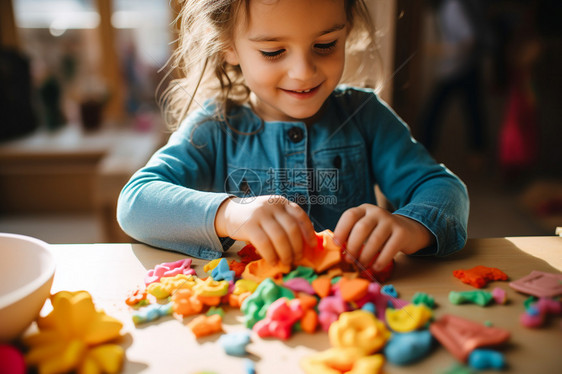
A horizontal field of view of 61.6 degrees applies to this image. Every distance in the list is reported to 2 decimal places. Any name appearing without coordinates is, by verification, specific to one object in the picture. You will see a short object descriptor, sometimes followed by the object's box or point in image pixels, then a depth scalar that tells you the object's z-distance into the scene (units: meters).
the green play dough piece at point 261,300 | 0.48
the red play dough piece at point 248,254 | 0.61
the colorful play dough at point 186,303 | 0.49
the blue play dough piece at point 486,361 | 0.40
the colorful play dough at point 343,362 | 0.40
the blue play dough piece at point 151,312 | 0.48
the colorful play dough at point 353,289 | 0.47
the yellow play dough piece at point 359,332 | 0.42
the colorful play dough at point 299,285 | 0.51
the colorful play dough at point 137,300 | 0.51
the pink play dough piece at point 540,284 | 0.51
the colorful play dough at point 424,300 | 0.50
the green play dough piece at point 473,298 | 0.50
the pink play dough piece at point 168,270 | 0.56
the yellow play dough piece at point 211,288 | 0.51
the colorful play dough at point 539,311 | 0.46
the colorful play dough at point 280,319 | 0.45
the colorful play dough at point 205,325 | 0.46
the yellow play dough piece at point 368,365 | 0.40
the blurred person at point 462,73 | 2.67
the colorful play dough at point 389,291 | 0.52
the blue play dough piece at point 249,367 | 0.40
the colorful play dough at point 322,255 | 0.53
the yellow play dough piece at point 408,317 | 0.45
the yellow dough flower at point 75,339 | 0.41
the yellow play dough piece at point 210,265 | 0.59
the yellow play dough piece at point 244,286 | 0.52
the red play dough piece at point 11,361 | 0.40
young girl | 0.59
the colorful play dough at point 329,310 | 0.47
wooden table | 0.42
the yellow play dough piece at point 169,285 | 0.52
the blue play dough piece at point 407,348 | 0.41
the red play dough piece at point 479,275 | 0.54
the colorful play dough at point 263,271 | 0.55
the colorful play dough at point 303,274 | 0.53
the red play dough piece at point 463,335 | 0.42
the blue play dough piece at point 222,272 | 0.55
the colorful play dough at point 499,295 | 0.50
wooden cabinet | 1.80
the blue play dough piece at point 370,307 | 0.47
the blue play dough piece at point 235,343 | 0.43
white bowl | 0.44
